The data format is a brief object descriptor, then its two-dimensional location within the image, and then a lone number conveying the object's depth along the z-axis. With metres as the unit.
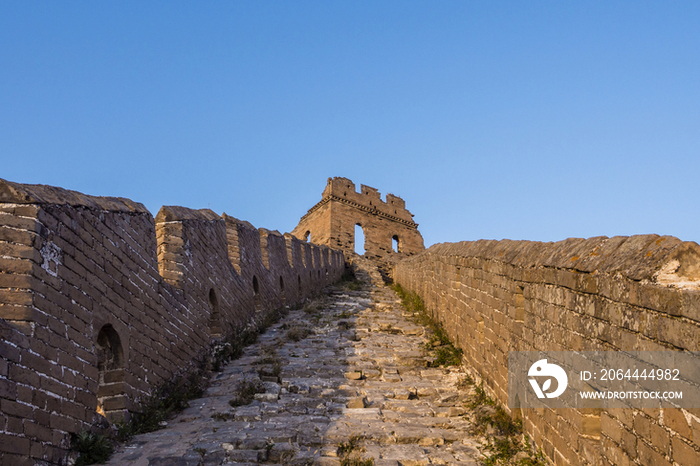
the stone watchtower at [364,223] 30.94
